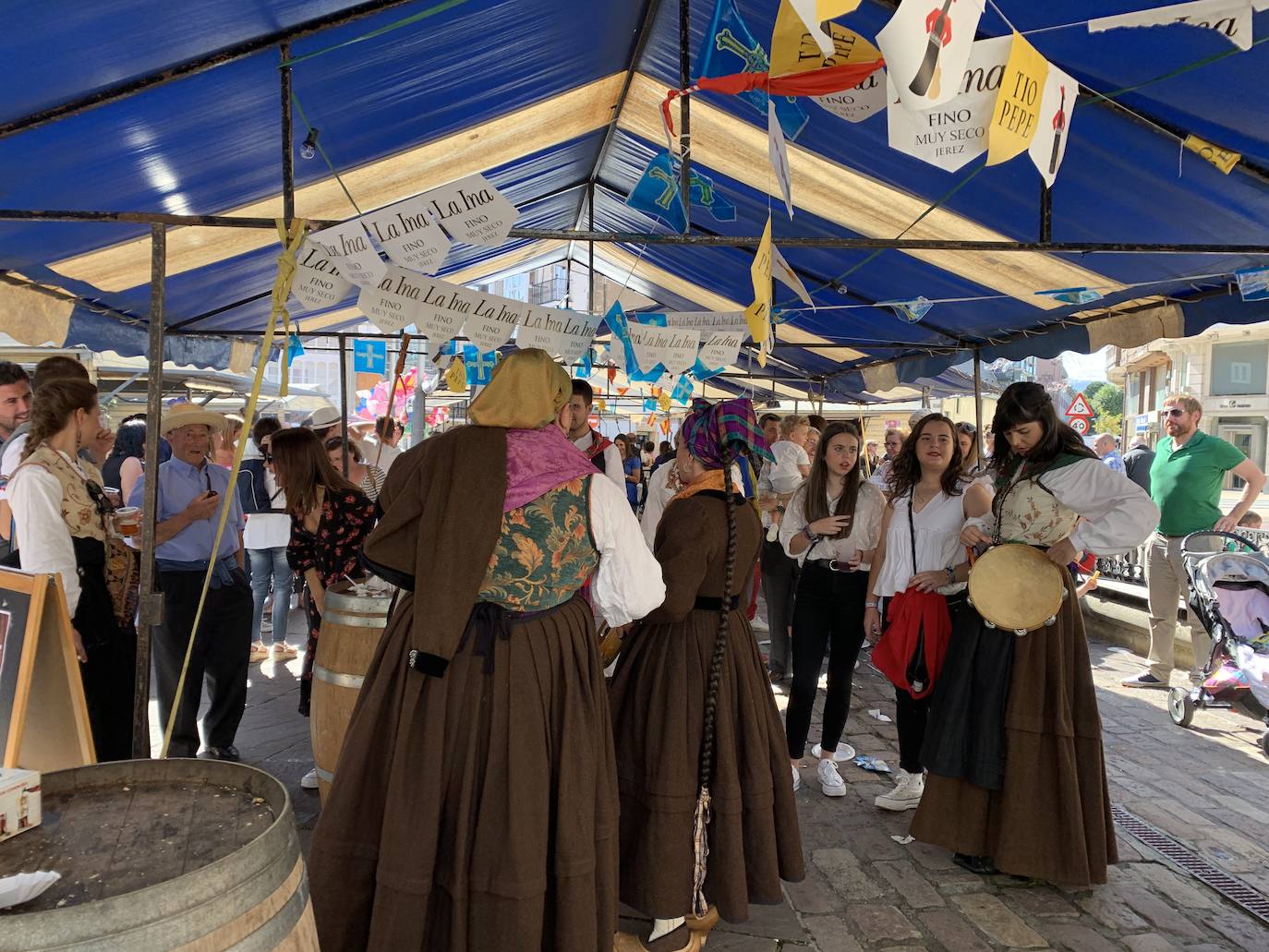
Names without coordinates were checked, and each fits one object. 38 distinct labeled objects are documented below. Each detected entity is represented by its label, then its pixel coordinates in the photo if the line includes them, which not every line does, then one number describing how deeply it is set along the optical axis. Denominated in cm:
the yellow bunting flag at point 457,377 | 975
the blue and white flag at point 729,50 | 319
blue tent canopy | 298
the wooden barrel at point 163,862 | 108
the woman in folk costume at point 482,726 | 220
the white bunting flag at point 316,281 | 353
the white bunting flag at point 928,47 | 197
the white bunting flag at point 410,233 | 355
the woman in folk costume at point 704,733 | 277
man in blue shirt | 412
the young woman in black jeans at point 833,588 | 414
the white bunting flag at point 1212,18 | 221
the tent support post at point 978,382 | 777
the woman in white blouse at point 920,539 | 379
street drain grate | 325
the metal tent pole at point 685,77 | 350
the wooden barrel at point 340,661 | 317
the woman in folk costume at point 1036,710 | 322
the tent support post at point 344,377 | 739
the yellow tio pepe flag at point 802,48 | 262
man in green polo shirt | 603
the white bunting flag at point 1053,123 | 267
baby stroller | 487
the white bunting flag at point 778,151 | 277
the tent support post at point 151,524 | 327
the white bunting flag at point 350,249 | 351
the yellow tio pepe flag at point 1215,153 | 328
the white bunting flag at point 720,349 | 591
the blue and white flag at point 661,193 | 421
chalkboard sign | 192
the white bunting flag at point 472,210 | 353
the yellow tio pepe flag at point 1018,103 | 252
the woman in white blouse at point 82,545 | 294
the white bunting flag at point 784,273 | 376
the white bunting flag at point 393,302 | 430
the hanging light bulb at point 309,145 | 385
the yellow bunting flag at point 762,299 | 324
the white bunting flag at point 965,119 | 250
